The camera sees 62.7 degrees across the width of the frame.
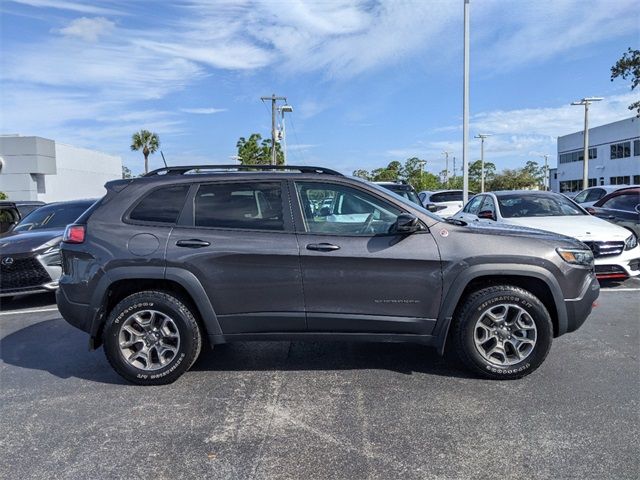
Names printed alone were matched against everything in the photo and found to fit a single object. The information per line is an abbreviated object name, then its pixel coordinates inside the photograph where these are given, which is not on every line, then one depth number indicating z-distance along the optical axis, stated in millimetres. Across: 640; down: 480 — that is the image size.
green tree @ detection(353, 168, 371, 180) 69825
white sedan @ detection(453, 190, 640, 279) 7684
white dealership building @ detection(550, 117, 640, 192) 52719
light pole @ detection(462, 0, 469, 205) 16469
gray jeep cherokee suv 4254
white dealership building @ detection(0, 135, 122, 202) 41344
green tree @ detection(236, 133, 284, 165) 50188
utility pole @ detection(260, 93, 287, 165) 39988
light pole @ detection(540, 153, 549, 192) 94262
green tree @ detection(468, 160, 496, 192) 67888
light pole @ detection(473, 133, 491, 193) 55012
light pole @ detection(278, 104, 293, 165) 38431
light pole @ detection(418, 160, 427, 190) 61800
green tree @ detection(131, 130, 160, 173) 63169
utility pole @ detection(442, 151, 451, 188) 72544
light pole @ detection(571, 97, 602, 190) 40094
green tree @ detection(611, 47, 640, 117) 19078
